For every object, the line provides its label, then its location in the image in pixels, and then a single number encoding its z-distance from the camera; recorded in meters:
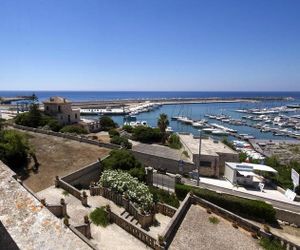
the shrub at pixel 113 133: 47.21
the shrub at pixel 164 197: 23.61
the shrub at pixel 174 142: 41.78
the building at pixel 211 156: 32.31
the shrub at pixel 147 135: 45.75
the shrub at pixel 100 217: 16.80
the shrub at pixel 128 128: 52.37
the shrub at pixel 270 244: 14.21
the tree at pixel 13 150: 24.95
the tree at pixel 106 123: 57.49
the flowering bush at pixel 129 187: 19.61
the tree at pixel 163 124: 46.38
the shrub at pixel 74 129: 44.56
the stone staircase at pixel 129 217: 18.12
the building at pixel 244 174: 29.50
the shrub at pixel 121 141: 36.38
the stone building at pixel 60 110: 53.25
